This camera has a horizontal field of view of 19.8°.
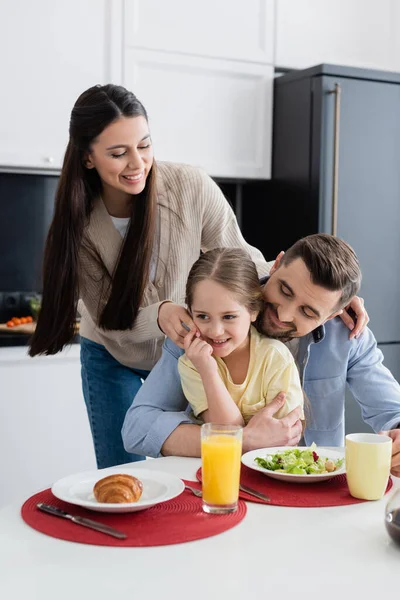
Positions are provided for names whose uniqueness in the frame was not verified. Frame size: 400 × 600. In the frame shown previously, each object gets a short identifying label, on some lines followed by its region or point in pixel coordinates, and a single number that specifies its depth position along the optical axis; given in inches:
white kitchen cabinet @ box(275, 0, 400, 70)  199.4
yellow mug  82.2
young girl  97.4
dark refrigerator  186.6
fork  81.9
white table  66.8
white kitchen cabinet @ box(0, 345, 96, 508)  168.5
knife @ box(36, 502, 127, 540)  73.8
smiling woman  111.9
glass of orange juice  78.4
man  94.0
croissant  76.9
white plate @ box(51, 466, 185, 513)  76.2
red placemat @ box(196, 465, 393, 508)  81.6
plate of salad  84.6
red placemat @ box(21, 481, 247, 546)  73.4
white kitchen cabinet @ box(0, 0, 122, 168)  170.0
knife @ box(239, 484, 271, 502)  81.5
